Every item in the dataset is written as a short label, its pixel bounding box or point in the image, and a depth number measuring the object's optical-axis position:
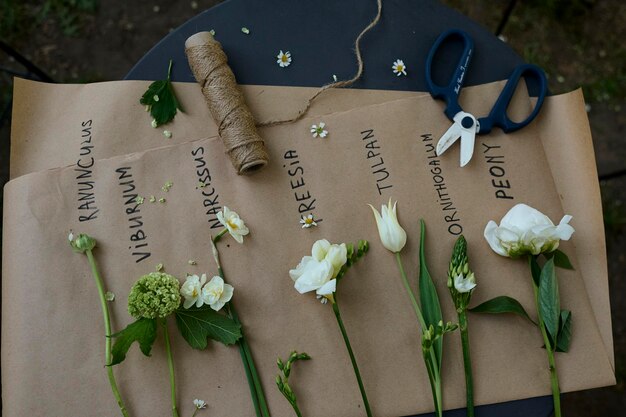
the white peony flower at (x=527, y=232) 0.74
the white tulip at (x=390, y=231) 0.76
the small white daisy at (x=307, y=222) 0.79
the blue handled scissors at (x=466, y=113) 0.81
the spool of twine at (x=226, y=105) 0.77
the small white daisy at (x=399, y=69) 0.83
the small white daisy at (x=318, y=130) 0.81
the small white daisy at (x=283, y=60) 0.82
